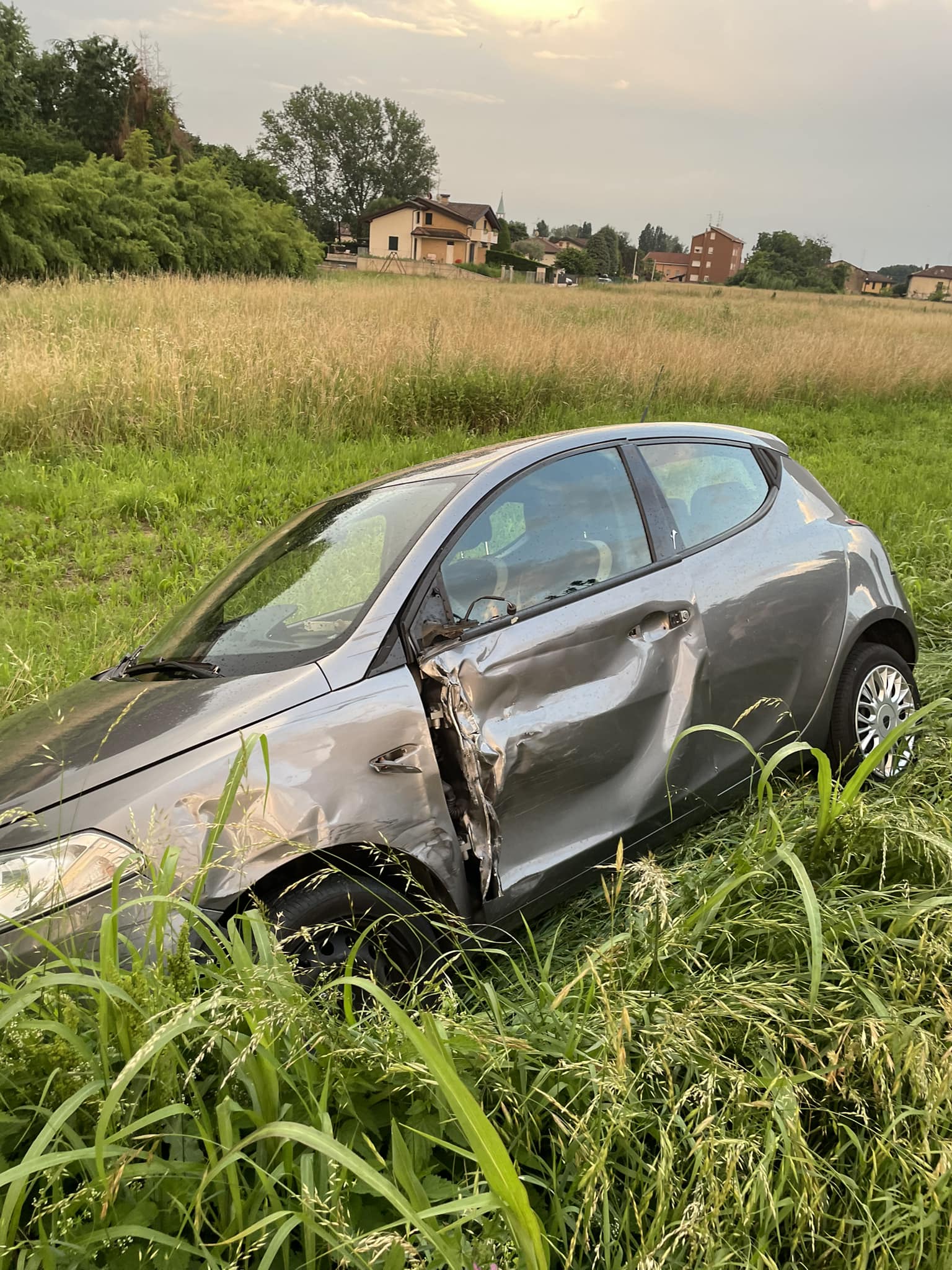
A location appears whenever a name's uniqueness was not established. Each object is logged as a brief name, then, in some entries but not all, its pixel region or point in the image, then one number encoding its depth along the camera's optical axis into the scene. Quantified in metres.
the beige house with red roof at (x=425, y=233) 80.31
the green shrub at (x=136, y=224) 21.16
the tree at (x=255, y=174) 43.75
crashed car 2.05
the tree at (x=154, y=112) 41.62
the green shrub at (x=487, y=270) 62.75
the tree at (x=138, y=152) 34.19
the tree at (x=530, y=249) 92.75
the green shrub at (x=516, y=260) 75.62
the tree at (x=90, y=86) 45.53
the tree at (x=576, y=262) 77.94
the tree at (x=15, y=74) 40.16
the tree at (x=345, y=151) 88.38
